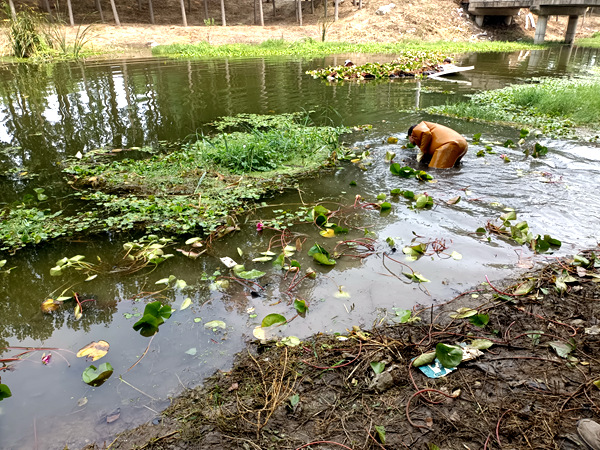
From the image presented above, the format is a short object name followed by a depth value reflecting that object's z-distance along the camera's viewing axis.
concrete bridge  22.81
